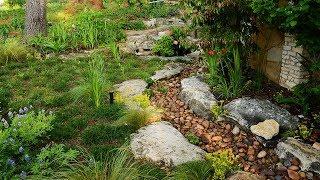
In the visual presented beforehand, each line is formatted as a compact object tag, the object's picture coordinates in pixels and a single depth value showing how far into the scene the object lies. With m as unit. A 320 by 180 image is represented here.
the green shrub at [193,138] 5.61
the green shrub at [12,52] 9.43
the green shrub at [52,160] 4.45
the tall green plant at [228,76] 6.67
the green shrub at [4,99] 6.60
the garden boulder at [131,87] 7.19
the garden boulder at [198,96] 6.41
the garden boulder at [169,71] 8.21
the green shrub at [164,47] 10.17
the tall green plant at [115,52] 9.33
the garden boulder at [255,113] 5.80
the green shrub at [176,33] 10.92
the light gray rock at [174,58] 9.65
